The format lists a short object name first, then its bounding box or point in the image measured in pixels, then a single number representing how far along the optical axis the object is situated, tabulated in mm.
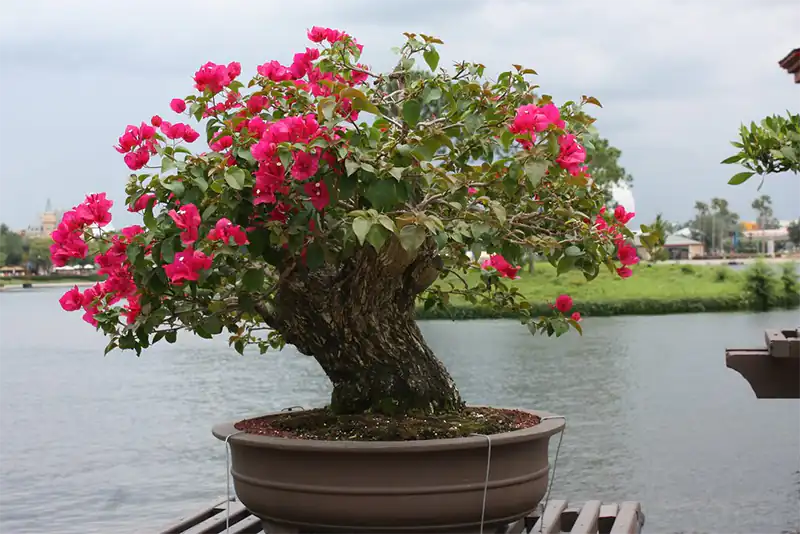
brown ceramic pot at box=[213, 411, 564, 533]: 2986
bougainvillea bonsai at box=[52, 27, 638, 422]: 2822
